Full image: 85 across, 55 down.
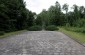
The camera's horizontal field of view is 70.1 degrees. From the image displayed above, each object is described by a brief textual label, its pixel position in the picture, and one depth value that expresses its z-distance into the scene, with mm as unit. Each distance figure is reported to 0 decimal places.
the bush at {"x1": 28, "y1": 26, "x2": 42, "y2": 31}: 14386
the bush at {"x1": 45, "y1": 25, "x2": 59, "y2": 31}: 14380
